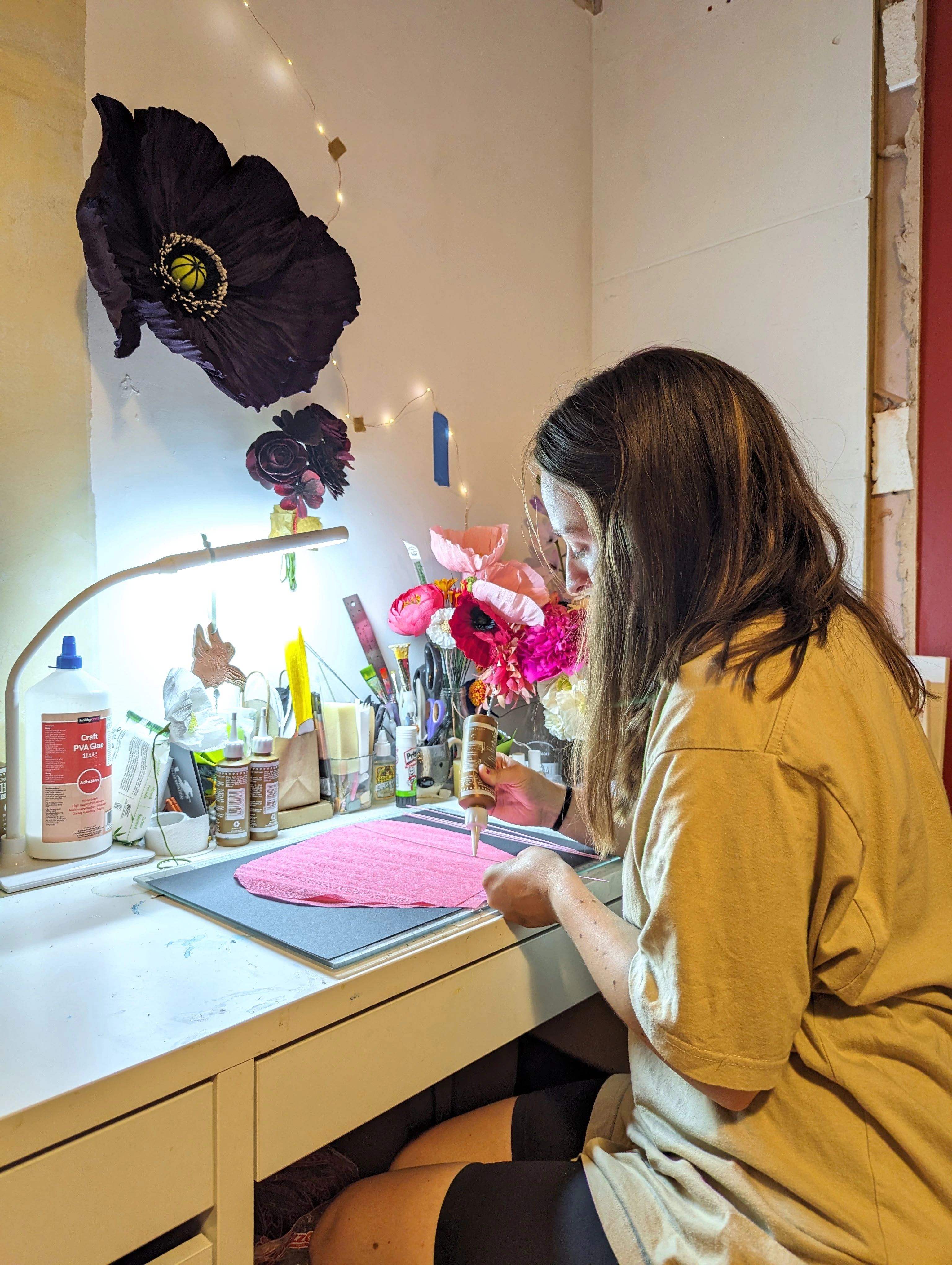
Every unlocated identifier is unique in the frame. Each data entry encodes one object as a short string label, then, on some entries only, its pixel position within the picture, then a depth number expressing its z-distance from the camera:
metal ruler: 1.45
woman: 0.59
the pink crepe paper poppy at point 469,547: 1.40
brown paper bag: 1.24
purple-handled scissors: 1.43
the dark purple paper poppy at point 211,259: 1.06
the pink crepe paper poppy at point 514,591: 1.29
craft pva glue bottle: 1.03
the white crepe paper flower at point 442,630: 1.37
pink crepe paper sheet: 0.93
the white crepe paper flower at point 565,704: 1.26
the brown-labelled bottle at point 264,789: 1.17
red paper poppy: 1.33
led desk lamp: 1.00
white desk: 0.56
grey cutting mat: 0.80
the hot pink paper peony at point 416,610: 1.38
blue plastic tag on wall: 1.62
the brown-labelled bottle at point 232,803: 1.14
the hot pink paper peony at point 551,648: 1.28
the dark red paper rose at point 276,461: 1.27
